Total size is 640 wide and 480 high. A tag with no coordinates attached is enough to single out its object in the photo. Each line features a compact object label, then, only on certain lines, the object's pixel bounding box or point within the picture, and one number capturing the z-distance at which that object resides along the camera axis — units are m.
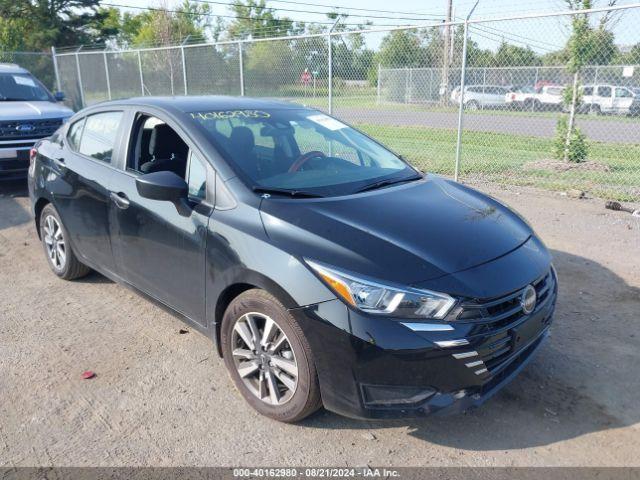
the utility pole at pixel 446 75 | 11.00
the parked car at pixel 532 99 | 14.79
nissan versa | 2.51
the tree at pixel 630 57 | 9.99
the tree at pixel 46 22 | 32.22
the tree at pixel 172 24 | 29.39
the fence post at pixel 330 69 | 8.61
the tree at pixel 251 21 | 48.25
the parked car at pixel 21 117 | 8.24
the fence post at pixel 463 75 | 7.43
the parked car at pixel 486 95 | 16.38
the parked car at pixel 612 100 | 14.33
